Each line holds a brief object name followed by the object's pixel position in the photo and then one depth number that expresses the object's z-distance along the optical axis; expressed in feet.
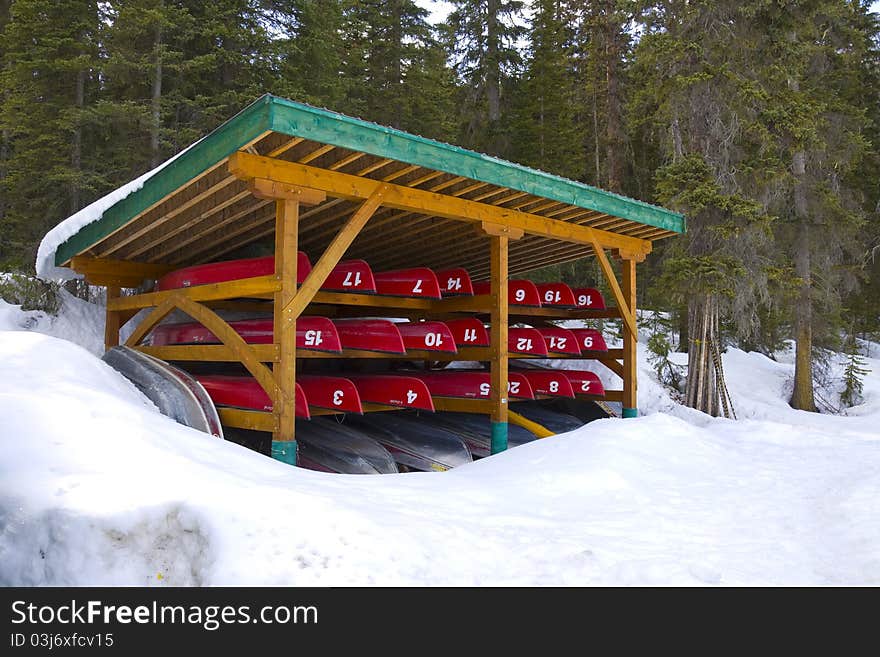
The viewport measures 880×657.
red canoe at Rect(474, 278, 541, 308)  31.91
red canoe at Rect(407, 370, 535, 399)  27.71
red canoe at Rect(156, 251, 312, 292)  22.90
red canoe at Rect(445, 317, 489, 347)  27.50
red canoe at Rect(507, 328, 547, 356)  30.81
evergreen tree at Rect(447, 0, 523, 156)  69.56
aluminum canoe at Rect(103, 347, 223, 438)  20.61
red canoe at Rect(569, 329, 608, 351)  33.40
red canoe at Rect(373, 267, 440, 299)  26.08
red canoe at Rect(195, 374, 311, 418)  21.24
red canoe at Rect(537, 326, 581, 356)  32.48
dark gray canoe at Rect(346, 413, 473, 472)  25.63
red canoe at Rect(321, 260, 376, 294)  24.59
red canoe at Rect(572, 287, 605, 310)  33.81
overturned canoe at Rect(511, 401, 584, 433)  33.70
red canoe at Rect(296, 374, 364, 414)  23.12
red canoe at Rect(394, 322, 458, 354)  25.23
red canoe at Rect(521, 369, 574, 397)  31.53
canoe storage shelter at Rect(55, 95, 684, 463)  18.21
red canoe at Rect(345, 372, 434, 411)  24.43
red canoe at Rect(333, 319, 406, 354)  24.13
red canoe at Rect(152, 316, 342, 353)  22.63
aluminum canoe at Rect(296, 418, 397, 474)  22.97
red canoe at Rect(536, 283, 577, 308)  33.12
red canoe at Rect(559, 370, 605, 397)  33.53
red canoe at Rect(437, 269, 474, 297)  28.58
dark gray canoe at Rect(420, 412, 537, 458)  27.76
